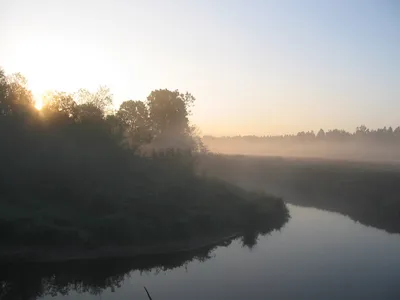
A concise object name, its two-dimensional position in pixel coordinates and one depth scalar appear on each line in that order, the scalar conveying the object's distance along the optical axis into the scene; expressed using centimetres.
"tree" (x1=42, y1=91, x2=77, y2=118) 6812
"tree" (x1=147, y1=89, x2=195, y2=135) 11462
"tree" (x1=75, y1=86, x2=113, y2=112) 8338
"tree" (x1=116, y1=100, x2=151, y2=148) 10831
